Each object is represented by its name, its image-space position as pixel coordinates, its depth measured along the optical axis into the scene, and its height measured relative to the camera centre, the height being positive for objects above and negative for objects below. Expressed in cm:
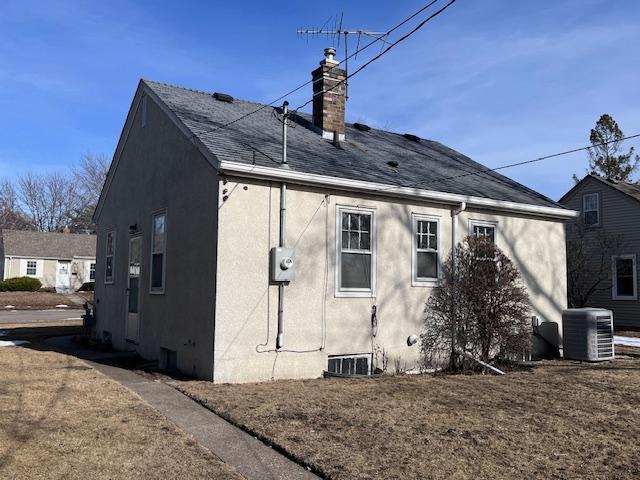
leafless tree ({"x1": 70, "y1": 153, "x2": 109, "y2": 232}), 4937 +654
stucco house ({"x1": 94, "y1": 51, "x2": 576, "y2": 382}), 828 +70
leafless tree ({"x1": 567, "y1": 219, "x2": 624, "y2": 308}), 1962 +52
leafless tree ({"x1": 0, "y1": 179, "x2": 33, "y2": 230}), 5478 +577
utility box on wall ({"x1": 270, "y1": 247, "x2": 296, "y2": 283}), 838 +17
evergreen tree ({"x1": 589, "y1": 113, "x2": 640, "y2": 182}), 3666 +755
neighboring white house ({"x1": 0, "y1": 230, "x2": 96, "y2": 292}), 3956 +107
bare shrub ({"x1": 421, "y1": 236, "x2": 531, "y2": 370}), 952 -59
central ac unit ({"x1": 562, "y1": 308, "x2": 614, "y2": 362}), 1082 -112
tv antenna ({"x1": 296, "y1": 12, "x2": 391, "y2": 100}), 756 +430
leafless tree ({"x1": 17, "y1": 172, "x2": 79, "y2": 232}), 5359 +622
